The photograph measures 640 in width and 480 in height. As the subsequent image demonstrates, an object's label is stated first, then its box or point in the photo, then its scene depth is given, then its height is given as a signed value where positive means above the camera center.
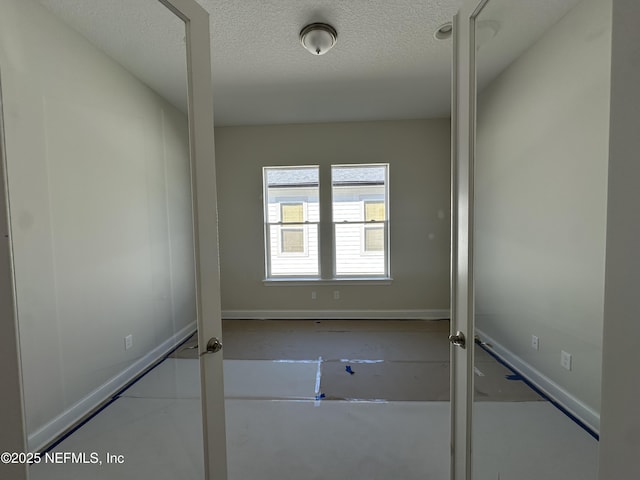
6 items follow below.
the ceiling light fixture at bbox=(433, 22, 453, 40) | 1.98 +1.49
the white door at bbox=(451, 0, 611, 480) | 0.91 -0.05
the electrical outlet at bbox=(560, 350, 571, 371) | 1.00 -0.53
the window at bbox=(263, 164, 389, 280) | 4.11 +0.11
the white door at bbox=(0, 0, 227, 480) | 1.01 +0.08
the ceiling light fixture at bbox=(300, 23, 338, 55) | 1.97 +1.44
